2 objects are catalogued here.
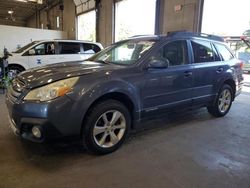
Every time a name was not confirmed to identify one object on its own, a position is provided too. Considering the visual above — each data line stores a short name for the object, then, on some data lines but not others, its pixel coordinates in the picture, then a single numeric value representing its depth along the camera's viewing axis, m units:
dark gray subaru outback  2.42
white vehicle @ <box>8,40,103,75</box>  7.68
